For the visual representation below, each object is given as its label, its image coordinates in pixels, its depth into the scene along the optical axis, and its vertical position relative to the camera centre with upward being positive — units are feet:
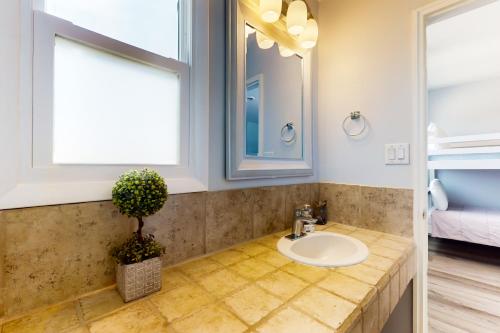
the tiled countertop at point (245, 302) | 1.61 -1.17
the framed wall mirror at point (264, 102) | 3.10 +1.16
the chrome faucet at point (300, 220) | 3.57 -0.90
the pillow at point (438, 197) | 9.01 -1.25
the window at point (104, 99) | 1.83 +0.73
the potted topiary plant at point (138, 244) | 1.91 -0.73
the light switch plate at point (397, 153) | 3.66 +0.24
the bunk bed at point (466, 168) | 7.73 -0.09
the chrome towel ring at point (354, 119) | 4.18 +0.93
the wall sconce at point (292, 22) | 3.28 +2.43
